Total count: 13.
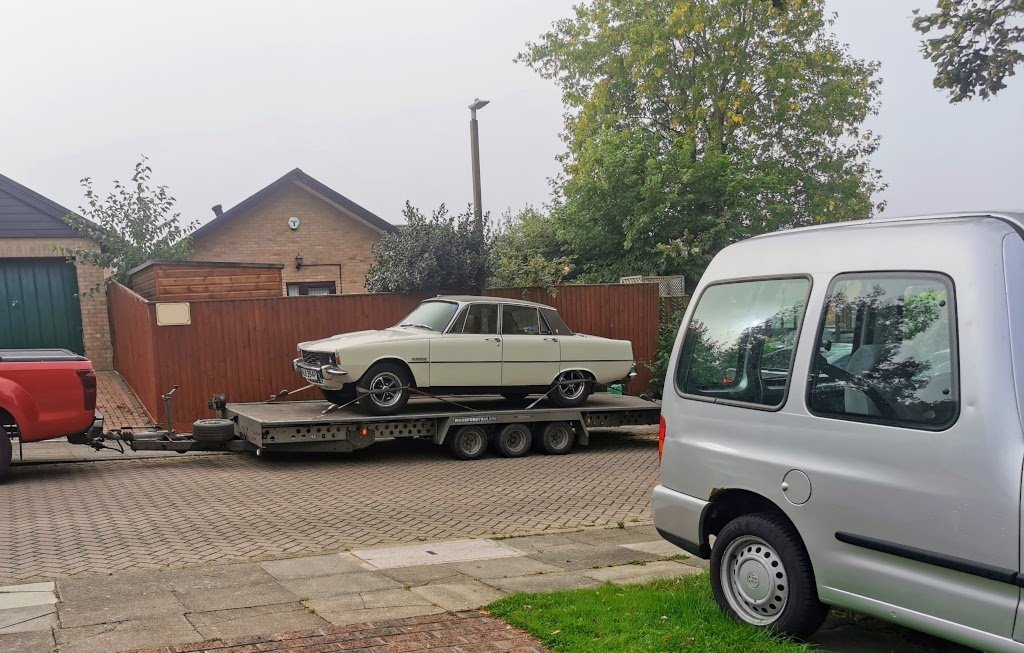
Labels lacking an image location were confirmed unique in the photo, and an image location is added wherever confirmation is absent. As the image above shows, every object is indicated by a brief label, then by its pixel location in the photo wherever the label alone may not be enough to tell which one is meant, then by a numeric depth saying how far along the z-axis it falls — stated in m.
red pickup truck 9.23
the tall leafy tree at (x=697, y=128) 20.64
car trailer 10.61
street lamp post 18.67
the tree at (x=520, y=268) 15.51
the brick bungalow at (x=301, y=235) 23.70
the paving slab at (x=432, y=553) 6.45
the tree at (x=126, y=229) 17.88
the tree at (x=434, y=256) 14.64
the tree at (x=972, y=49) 13.21
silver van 3.42
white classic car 11.23
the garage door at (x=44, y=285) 17.98
